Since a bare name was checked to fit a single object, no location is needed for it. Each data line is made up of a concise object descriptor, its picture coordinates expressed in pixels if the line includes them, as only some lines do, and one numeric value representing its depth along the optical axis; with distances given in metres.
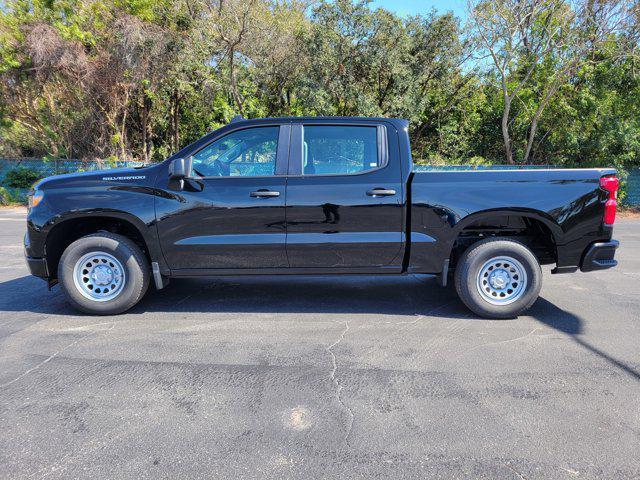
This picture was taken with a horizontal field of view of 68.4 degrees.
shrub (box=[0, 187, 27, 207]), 18.19
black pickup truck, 4.68
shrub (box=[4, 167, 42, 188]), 18.50
